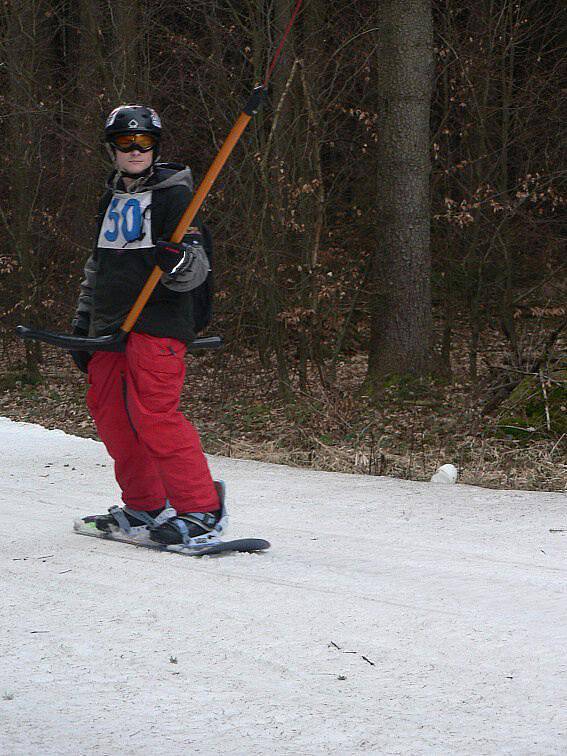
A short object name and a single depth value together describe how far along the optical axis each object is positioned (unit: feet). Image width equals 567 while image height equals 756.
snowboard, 32.71
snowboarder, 32.55
